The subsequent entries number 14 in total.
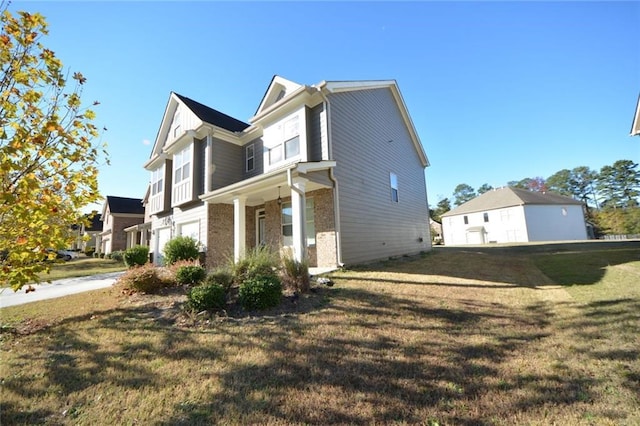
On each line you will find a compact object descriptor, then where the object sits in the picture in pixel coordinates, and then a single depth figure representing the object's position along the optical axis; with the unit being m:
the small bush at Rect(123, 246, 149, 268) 13.05
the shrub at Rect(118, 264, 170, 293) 7.32
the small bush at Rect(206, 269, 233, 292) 6.00
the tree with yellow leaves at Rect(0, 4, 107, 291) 3.64
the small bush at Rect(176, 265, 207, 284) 7.57
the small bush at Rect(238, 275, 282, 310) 5.41
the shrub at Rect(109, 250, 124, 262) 22.69
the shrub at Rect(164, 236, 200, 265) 10.84
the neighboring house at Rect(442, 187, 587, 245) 31.30
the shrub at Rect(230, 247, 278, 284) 6.12
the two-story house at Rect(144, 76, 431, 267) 9.67
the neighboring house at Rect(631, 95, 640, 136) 11.91
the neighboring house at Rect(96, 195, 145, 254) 29.03
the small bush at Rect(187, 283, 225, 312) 5.37
